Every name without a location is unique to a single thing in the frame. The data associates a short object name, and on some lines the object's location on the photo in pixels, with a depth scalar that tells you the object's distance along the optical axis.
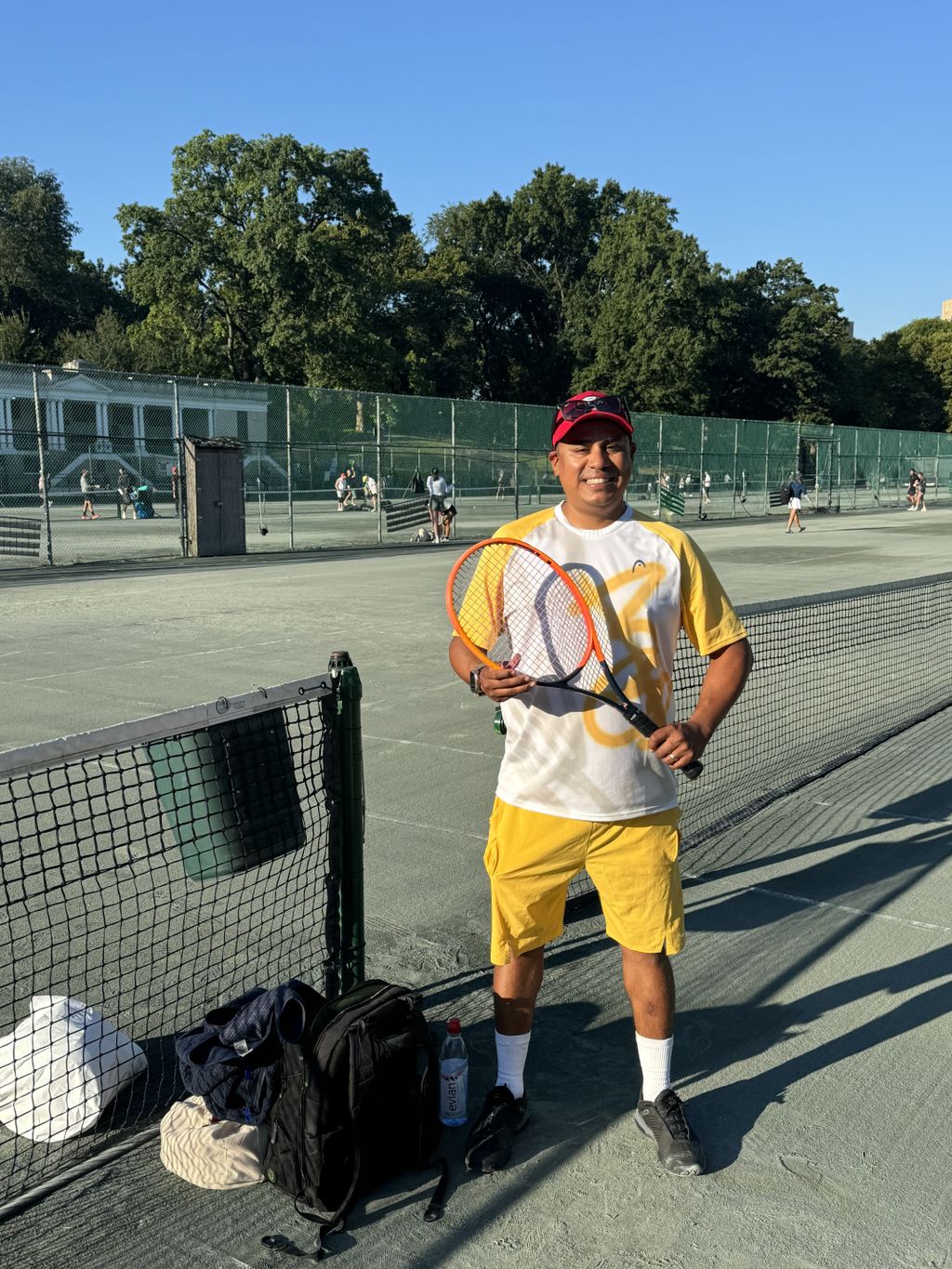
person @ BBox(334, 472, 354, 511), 26.47
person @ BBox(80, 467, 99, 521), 22.28
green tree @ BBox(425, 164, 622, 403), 73.62
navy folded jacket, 2.88
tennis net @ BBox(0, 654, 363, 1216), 3.09
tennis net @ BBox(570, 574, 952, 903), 5.83
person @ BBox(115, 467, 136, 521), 23.11
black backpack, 2.72
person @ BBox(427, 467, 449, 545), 26.14
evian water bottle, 3.09
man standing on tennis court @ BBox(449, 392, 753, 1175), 2.93
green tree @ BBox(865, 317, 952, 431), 81.31
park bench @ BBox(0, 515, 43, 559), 20.36
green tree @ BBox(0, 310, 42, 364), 53.97
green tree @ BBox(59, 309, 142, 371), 54.19
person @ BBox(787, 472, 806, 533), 31.77
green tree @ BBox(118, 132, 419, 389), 50.09
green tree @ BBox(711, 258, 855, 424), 68.50
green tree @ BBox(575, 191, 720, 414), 65.50
